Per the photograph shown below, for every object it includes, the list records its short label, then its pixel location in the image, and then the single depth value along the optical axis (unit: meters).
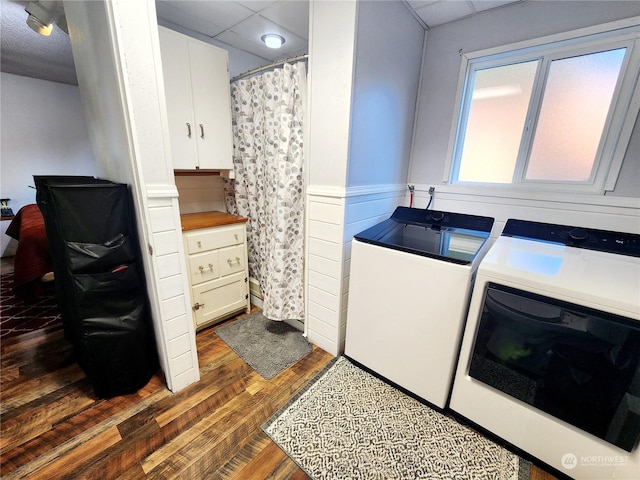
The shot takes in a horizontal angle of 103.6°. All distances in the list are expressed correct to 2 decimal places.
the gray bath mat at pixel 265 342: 1.72
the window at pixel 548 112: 1.44
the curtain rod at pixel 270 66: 1.69
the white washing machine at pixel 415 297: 1.27
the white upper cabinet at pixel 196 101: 1.79
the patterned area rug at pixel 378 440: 1.14
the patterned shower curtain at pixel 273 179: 1.78
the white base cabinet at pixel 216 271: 1.85
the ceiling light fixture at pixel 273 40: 2.13
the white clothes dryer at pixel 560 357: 0.94
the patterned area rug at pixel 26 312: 2.02
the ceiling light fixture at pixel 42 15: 1.65
